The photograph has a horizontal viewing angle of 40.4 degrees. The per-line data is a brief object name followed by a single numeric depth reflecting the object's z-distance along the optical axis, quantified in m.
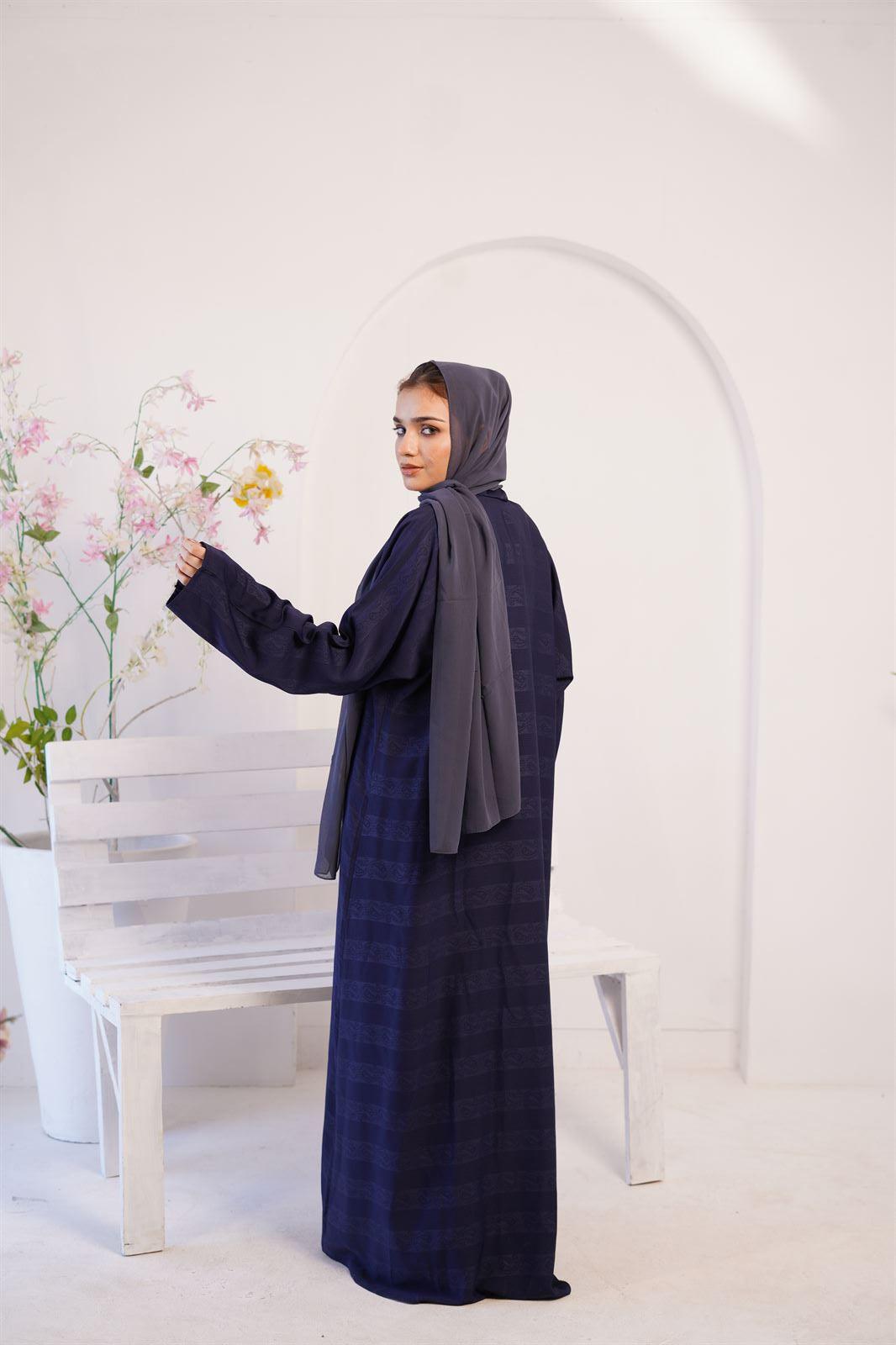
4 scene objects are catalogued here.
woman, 1.98
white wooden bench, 2.25
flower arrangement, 2.66
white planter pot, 2.77
